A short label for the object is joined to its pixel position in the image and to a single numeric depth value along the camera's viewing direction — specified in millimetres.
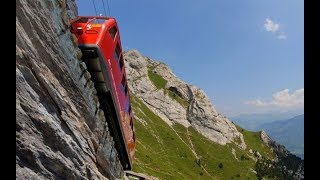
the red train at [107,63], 10412
